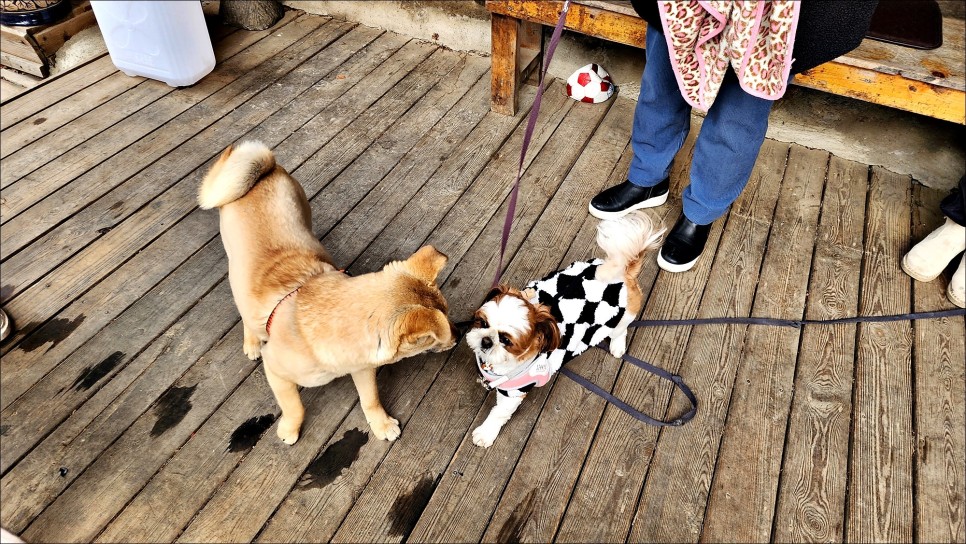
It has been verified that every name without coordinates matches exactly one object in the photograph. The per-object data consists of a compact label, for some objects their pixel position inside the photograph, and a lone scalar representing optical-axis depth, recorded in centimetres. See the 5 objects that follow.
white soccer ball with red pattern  328
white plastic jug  176
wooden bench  230
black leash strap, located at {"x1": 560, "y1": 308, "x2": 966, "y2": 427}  196
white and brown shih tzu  157
